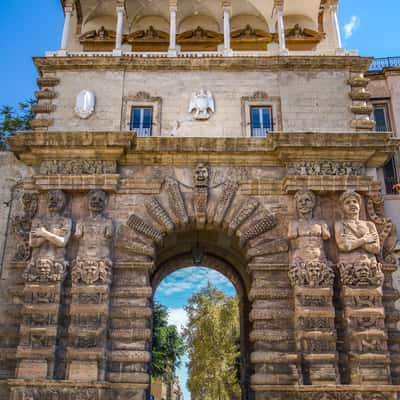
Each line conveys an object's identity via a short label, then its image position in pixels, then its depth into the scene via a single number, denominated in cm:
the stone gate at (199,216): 1074
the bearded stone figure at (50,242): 1131
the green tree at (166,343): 2938
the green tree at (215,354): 2772
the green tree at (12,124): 1867
